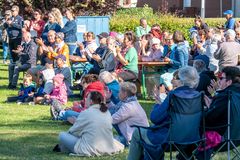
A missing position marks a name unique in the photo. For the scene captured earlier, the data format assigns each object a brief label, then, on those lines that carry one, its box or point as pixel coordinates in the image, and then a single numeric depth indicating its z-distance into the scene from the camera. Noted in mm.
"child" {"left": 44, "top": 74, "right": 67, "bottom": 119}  16953
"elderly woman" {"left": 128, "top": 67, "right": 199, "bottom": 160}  9352
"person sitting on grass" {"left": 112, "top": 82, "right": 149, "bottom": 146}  11621
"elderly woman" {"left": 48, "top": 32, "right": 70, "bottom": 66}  19155
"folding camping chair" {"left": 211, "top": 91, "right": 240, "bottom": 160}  9530
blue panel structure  27438
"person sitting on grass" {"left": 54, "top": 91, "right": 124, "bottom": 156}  11111
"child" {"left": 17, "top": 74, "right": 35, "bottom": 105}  17781
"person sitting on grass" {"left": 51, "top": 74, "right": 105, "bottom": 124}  13642
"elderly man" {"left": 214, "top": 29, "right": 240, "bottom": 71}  17016
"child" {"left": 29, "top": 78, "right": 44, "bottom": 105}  17406
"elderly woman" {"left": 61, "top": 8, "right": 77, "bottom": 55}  21891
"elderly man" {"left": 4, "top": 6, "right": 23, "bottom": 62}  22969
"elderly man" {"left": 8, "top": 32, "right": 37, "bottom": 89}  20297
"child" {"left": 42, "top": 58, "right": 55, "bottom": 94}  17438
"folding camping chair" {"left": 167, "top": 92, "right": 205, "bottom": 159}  9219
